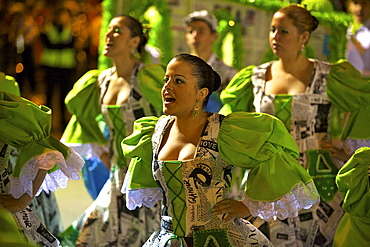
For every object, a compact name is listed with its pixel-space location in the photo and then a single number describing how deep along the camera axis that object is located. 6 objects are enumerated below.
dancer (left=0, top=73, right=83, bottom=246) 7.14
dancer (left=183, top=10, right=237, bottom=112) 12.42
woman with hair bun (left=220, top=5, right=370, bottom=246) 9.39
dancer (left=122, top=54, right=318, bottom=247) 7.07
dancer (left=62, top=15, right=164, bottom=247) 9.89
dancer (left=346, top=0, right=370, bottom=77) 14.97
